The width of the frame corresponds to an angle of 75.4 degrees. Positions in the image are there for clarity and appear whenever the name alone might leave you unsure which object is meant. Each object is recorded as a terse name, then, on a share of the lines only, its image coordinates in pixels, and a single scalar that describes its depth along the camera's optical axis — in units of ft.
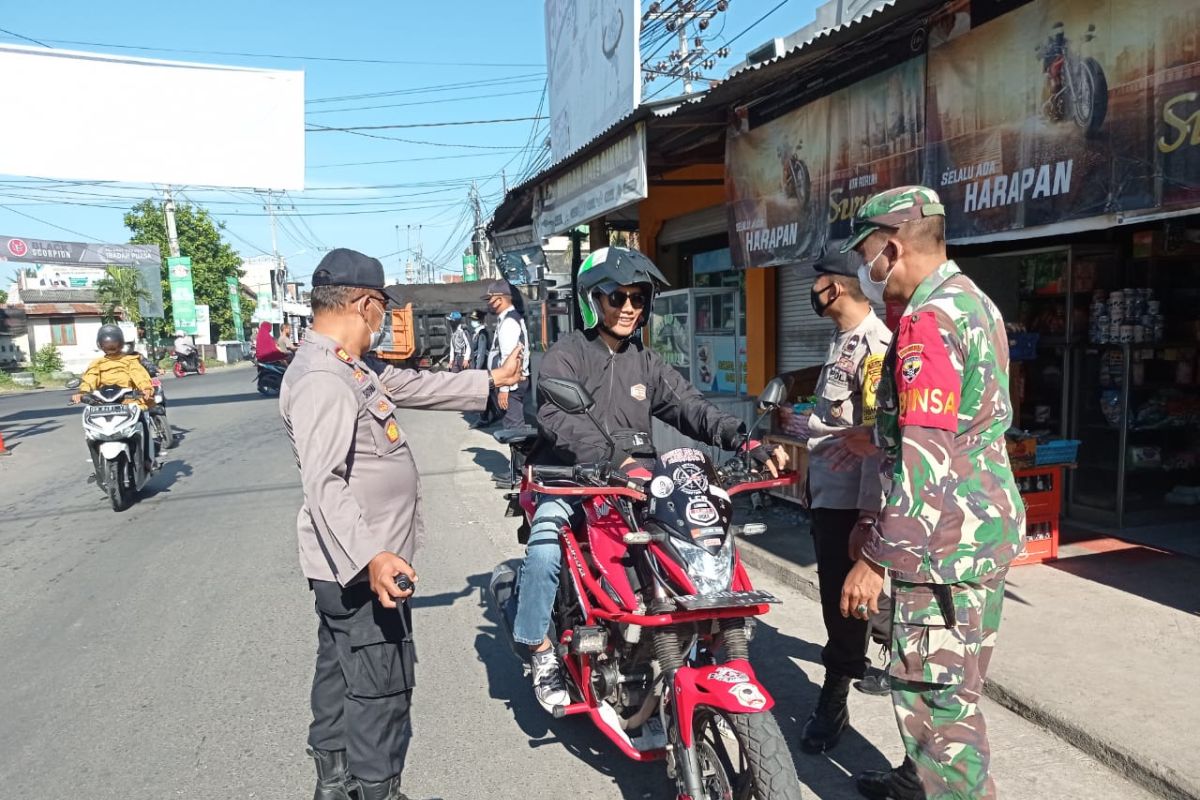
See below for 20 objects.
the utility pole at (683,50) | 48.96
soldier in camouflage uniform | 6.59
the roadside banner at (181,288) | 107.14
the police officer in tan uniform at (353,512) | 7.64
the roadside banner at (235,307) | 160.86
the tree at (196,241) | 143.02
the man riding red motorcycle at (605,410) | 9.86
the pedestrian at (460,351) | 50.28
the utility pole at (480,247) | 115.34
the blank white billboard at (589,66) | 34.50
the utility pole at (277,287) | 131.94
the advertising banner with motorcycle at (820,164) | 15.74
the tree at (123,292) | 114.73
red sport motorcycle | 7.44
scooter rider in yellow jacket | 25.91
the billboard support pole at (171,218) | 107.45
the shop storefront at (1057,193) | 11.32
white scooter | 24.95
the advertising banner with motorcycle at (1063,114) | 10.77
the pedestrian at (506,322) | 26.13
